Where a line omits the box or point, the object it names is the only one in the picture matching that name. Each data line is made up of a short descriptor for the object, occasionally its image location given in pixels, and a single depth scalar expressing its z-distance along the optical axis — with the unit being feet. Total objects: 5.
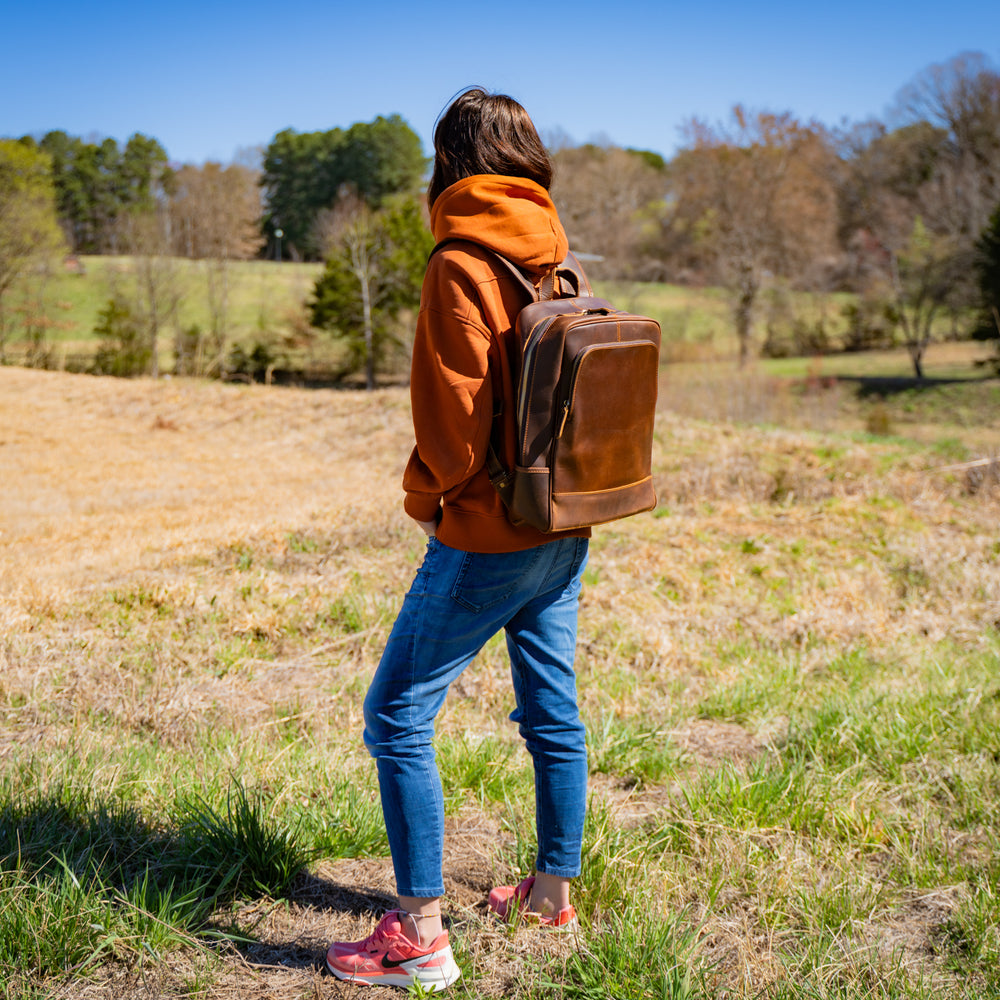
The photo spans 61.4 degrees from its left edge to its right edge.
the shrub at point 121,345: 96.89
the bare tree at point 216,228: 111.75
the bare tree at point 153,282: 100.94
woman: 5.99
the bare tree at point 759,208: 151.12
